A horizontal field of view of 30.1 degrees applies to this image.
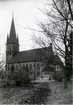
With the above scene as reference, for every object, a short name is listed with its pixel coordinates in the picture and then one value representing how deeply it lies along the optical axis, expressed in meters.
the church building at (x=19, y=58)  51.28
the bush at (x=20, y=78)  21.21
